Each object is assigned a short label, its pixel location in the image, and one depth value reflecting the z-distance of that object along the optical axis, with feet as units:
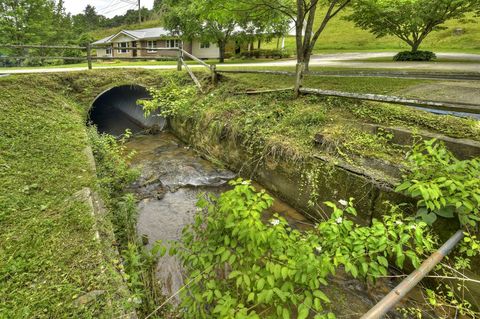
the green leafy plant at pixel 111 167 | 18.51
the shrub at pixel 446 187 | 9.73
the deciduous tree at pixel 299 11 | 26.91
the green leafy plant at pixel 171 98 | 32.68
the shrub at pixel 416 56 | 54.03
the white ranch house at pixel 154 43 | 100.77
